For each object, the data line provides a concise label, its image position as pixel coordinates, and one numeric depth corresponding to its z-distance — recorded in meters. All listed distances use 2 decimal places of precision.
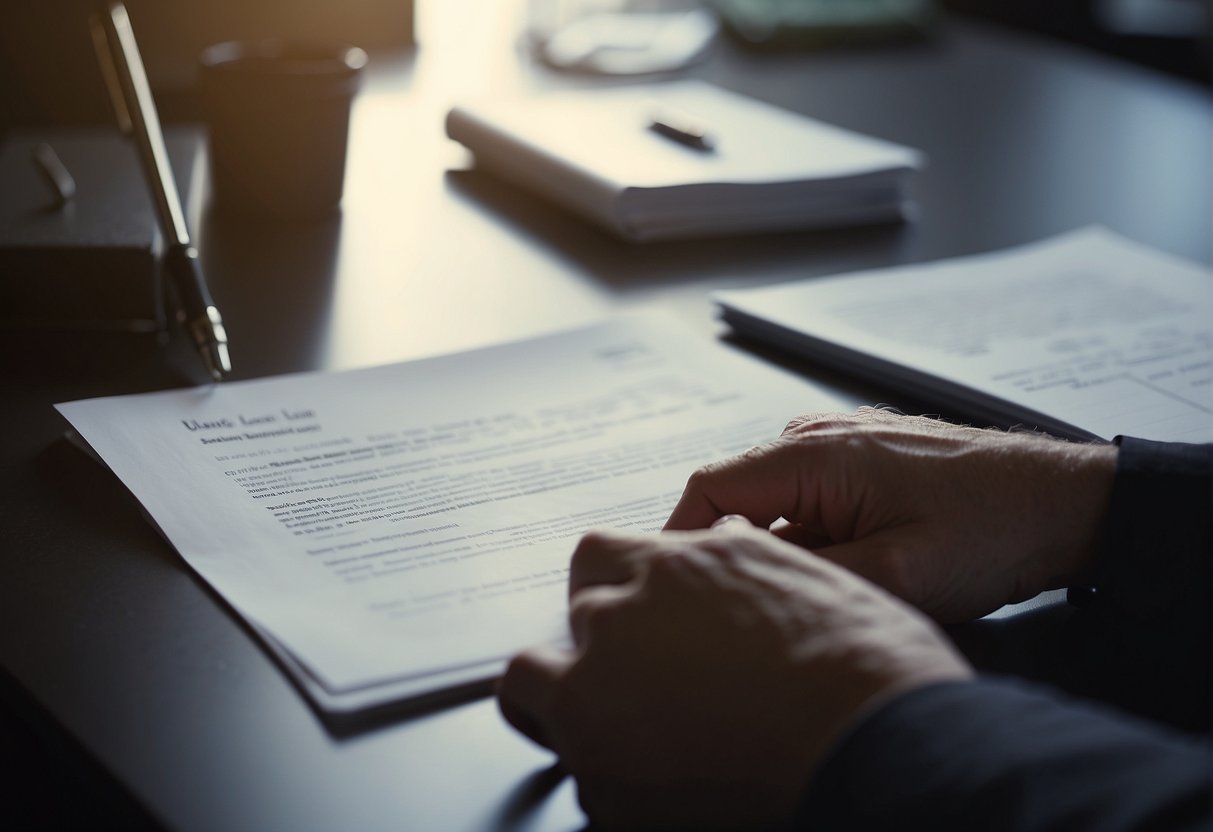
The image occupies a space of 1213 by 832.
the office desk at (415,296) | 0.46
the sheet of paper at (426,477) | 0.53
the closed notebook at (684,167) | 1.07
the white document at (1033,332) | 0.76
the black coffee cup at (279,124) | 1.00
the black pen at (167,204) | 0.76
